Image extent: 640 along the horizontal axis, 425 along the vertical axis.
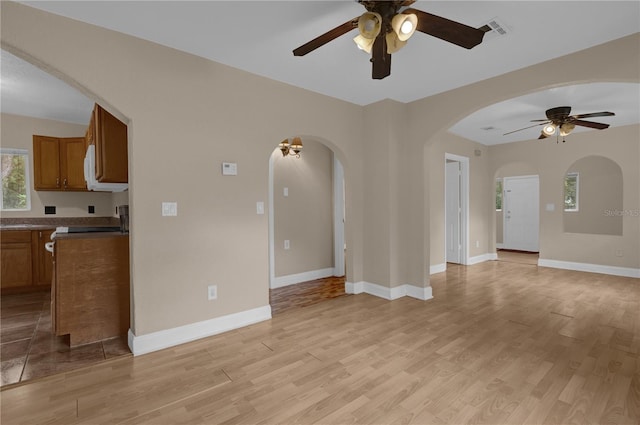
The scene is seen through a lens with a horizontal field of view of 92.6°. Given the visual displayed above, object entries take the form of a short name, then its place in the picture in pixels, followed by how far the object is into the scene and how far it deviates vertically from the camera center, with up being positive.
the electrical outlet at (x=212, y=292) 3.04 -0.81
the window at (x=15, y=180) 4.80 +0.53
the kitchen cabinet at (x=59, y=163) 4.70 +0.79
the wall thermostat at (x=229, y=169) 3.14 +0.44
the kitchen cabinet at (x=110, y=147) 3.12 +0.68
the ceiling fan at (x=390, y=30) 1.91 +1.17
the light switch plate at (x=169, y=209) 2.78 +0.03
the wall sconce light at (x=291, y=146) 4.72 +1.01
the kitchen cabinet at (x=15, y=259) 4.39 -0.67
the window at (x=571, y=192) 6.97 +0.36
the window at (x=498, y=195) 8.88 +0.39
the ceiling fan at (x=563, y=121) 4.39 +1.27
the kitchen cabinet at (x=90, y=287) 2.73 -0.69
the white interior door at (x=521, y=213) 8.25 -0.14
